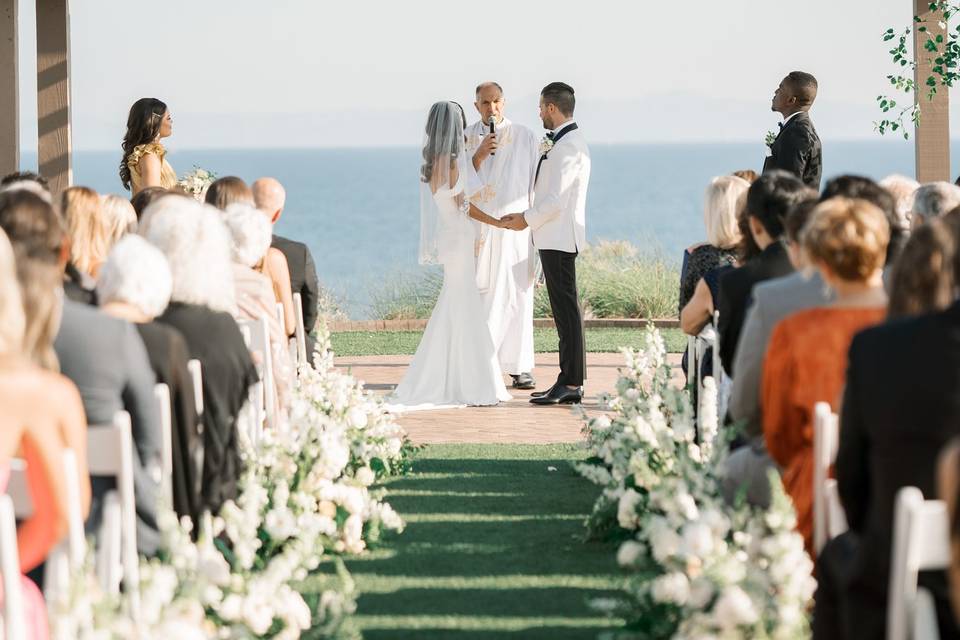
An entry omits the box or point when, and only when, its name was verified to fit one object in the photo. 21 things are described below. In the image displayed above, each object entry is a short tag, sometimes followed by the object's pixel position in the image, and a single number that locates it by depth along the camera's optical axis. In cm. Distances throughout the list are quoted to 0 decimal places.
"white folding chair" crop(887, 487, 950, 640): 479
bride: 1702
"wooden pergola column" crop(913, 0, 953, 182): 1845
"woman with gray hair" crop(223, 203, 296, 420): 1090
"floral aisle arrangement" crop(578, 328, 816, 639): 629
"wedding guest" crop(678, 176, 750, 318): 1084
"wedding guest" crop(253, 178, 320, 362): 1262
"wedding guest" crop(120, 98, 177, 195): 1565
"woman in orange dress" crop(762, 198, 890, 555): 706
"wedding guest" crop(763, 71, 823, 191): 1564
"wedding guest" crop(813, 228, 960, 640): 547
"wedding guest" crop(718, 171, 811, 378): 915
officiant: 1791
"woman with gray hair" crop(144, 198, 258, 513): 842
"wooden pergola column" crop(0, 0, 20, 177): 1974
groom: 1684
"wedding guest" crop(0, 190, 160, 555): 693
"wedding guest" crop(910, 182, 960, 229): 1055
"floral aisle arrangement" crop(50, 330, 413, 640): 571
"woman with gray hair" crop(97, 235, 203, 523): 773
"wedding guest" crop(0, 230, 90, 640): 565
